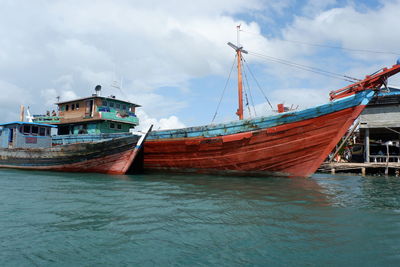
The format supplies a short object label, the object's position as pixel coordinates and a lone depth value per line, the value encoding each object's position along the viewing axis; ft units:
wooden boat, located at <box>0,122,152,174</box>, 43.42
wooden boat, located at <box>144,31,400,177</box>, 36.37
